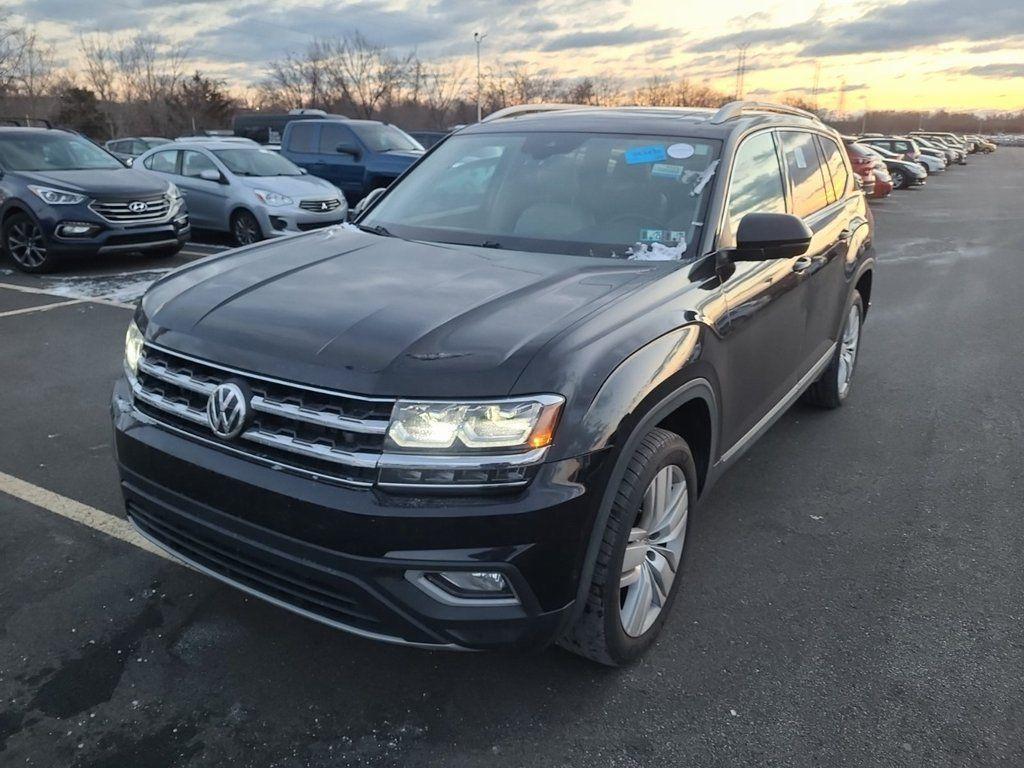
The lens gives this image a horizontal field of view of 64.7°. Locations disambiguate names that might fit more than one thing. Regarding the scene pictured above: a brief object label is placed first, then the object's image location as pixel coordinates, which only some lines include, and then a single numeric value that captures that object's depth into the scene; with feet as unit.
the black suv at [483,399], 7.21
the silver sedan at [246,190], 35.99
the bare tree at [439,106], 186.50
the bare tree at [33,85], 135.54
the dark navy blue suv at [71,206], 30.32
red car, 69.77
